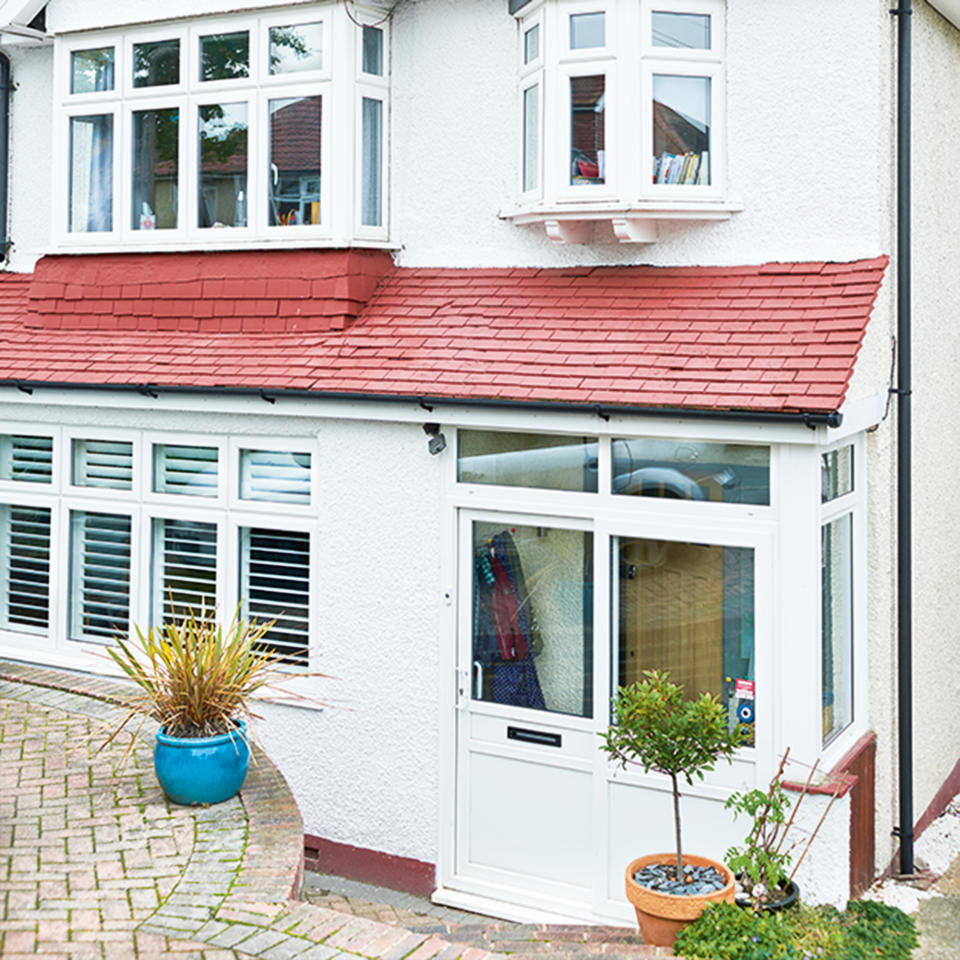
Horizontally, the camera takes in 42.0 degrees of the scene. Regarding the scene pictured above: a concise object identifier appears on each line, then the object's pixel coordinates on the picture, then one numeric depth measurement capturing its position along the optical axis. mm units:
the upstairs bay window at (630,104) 8484
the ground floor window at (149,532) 9414
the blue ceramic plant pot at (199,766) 7105
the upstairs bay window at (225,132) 9414
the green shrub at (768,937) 6051
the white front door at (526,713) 8258
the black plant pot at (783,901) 6590
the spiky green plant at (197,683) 7125
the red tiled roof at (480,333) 7555
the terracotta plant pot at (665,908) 6410
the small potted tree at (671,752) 6461
